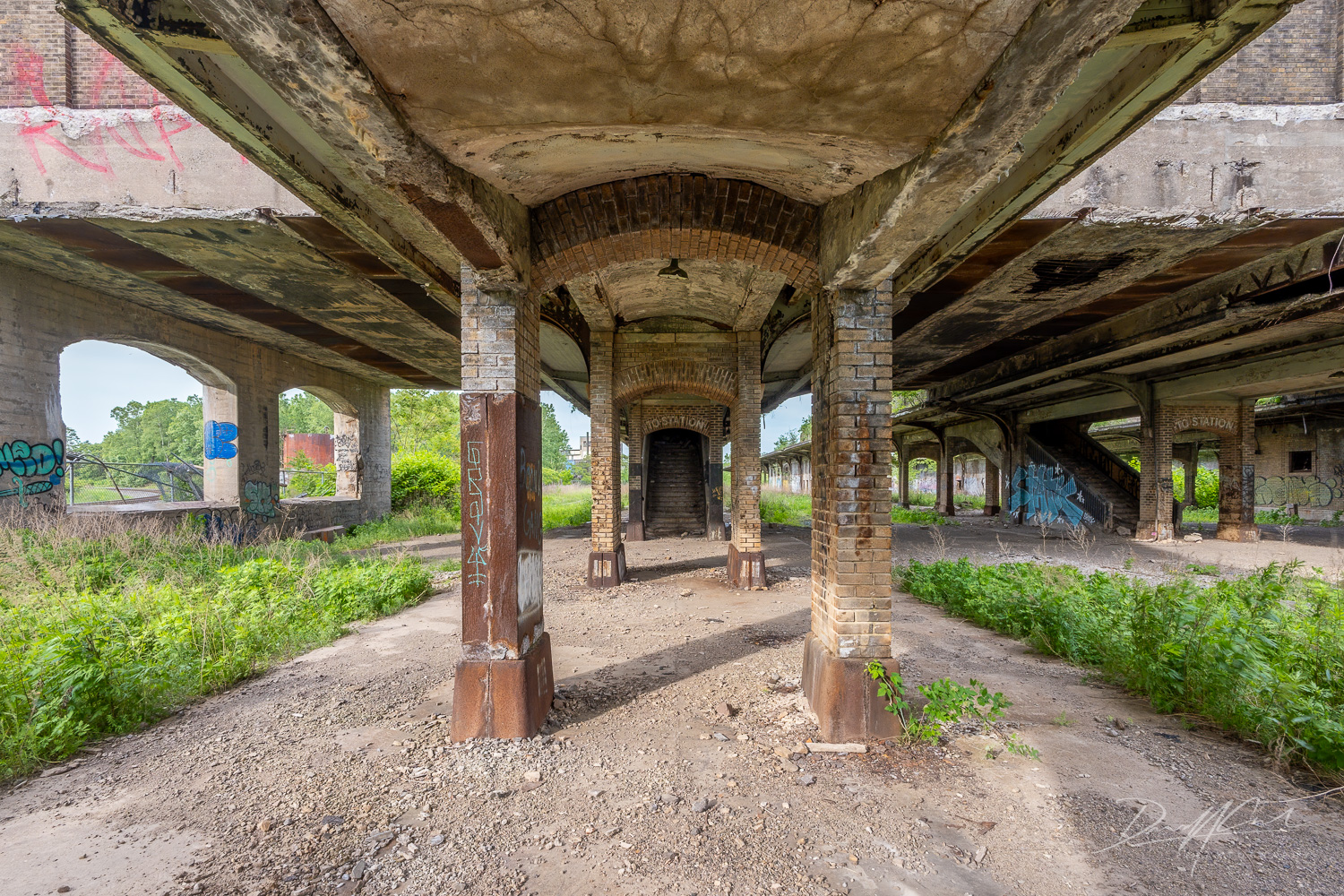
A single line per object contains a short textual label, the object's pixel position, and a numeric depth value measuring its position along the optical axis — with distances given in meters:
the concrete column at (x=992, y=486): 23.80
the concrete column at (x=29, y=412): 7.23
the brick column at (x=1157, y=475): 14.16
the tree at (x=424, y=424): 27.97
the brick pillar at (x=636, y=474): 14.68
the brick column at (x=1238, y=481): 14.07
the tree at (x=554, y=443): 84.88
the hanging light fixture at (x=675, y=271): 6.64
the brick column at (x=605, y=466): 8.75
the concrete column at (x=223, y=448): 11.26
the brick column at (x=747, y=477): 8.82
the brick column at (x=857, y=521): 3.73
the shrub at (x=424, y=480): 18.25
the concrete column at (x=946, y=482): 24.36
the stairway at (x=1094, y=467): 16.50
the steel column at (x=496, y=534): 3.74
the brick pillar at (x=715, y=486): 15.04
